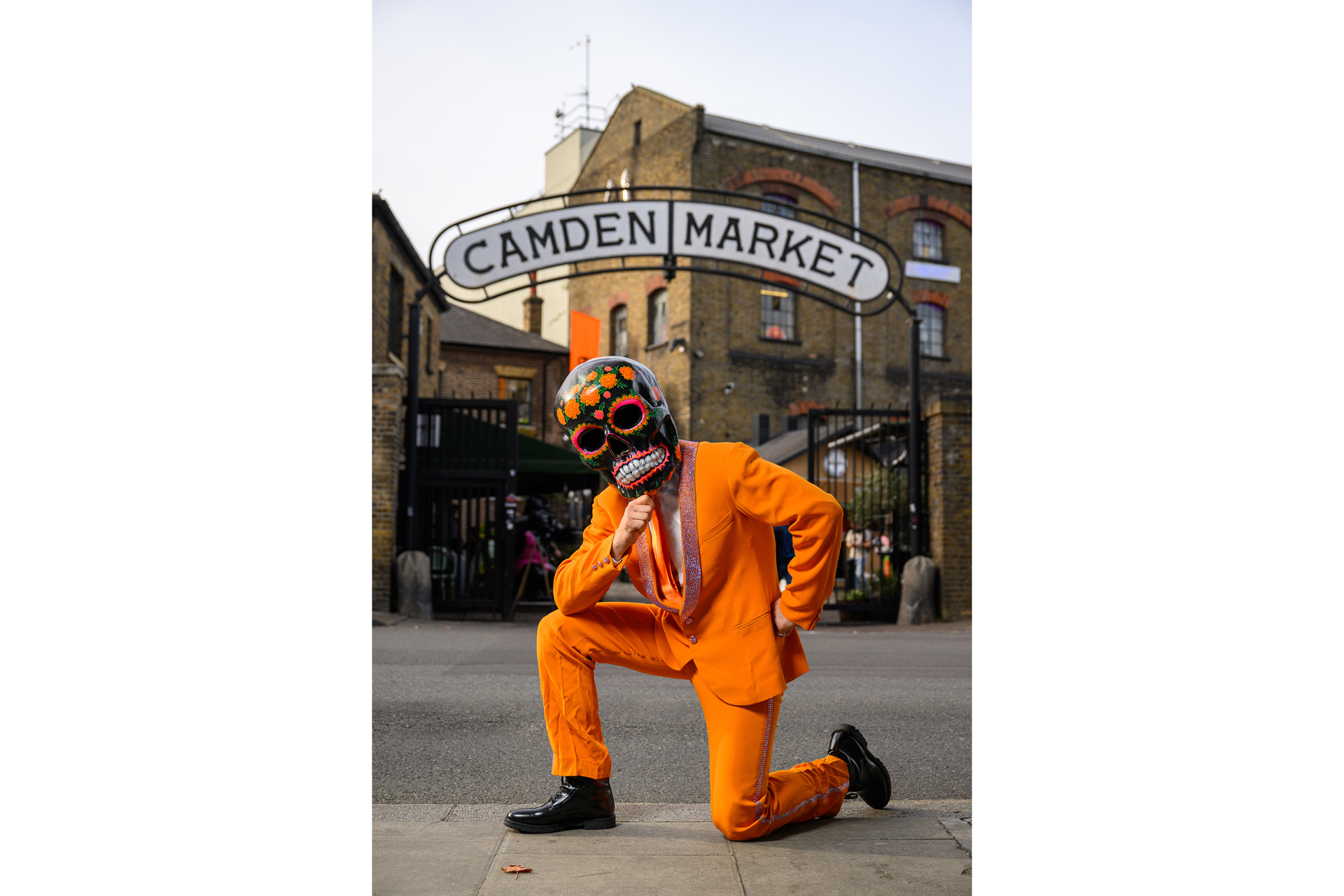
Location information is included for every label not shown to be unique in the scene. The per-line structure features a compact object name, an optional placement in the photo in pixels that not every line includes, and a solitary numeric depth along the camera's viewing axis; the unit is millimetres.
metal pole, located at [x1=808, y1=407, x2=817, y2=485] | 11573
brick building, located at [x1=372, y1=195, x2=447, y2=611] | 11305
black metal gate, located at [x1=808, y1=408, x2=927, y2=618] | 12016
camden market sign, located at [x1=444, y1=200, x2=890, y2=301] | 11422
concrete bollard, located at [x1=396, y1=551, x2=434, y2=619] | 11234
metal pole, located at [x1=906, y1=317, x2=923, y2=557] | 11852
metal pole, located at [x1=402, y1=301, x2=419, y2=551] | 11281
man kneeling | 2848
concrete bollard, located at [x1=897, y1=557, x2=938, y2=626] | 11633
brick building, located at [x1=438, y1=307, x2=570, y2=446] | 27484
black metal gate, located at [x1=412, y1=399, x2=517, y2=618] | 11656
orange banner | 13906
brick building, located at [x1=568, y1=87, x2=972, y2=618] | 23500
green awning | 13211
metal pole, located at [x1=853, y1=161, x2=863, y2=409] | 24875
